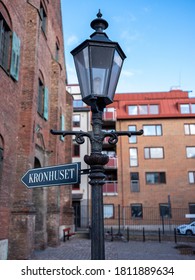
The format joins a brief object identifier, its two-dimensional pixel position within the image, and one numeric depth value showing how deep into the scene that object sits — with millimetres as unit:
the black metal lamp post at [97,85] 3102
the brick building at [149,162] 28844
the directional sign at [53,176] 3203
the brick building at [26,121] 9672
